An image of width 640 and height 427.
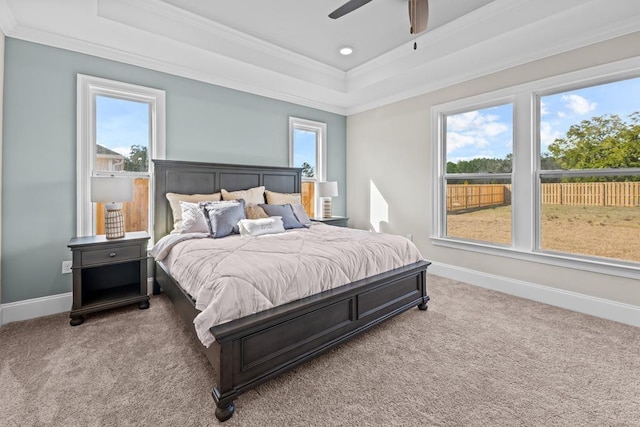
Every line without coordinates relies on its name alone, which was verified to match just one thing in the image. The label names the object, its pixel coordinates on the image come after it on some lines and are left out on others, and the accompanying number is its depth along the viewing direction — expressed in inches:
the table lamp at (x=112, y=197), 108.1
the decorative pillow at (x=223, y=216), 118.6
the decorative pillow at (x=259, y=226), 119.7
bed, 62.7
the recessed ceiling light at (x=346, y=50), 146.3
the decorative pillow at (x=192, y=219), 121.5
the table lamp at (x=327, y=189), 184.5
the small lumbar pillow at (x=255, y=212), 139.3
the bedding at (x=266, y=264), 66.0
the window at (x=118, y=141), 119.3
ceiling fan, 89.9
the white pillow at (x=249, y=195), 146.6
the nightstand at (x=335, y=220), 181.6
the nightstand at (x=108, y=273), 103.4
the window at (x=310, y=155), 193.8
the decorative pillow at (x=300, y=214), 148.5
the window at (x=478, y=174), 140.6
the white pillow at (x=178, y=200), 129.7
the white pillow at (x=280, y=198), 159.5
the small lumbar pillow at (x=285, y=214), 140.5
